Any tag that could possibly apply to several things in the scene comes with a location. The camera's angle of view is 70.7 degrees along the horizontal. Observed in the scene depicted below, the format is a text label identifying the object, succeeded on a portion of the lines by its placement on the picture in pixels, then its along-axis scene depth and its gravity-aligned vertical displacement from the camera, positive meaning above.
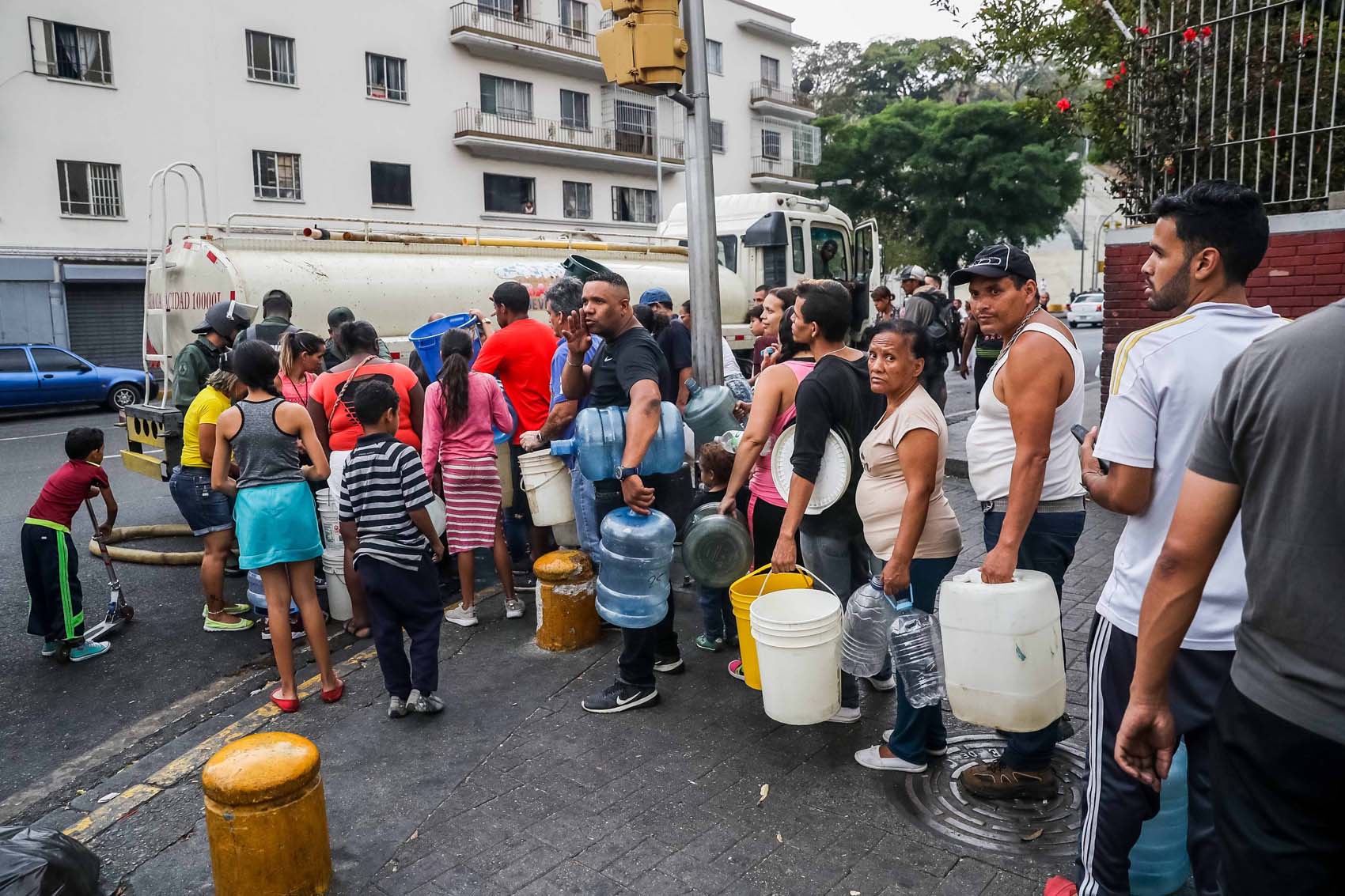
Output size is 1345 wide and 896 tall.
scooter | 5.75 -1.82
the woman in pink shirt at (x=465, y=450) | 5.53 -0.81
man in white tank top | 3.15 -0.50
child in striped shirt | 4.29 -1.01
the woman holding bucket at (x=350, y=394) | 5.64 -0.48
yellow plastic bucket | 4.04 -1.27
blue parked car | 15.92 -1.04
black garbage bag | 2.73 -1.61
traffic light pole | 5.89 +0.55
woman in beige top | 3.53 -0.75
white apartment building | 21.06 +4.97
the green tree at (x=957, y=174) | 34.22 +4.72
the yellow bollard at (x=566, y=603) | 5.18 -1.59
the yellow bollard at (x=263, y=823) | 3.01 -1.61
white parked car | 37.62 -0.47
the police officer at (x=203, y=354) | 6.78 -0.27
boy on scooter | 5.27 -1.29
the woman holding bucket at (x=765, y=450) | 4.30 -0.65
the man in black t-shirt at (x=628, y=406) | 4.38 -0.46
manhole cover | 3.21 -1.81
